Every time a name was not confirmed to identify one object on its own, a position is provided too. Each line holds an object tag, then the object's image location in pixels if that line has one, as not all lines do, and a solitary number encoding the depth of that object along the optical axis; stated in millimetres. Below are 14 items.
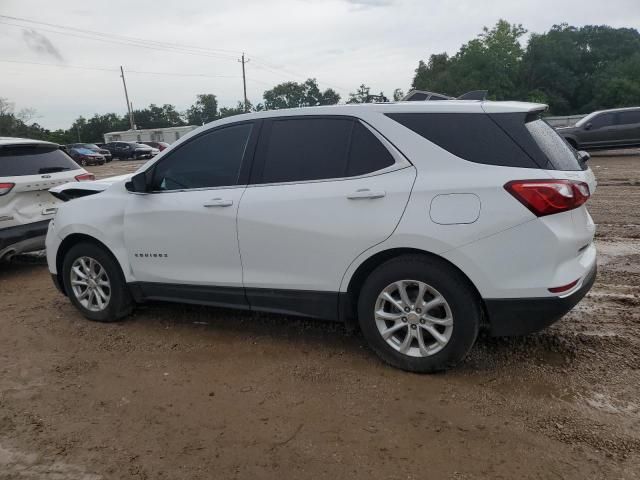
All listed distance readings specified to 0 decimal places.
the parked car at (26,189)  5953
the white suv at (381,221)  3014
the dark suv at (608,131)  16719
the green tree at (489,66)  54844
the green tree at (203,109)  104562
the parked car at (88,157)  35625
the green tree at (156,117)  97812
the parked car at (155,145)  42369
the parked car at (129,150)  40531
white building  63906
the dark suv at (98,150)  37719
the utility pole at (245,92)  59900
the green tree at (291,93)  78562
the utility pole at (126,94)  69712
